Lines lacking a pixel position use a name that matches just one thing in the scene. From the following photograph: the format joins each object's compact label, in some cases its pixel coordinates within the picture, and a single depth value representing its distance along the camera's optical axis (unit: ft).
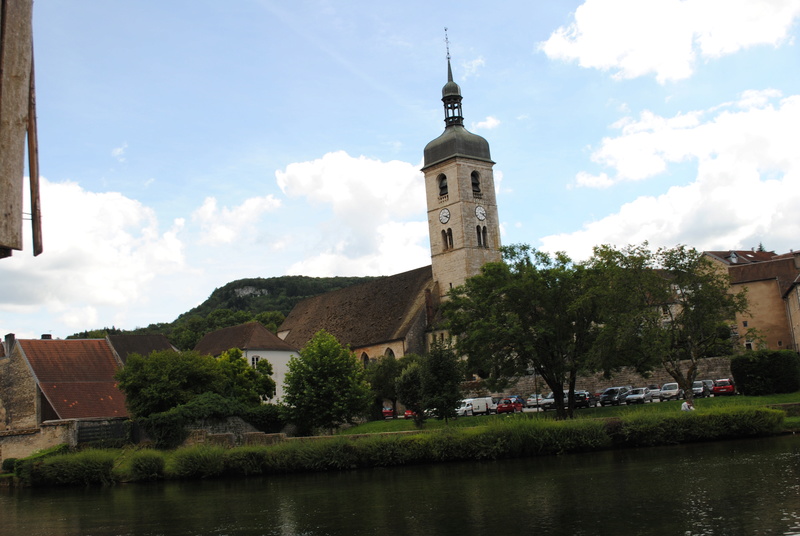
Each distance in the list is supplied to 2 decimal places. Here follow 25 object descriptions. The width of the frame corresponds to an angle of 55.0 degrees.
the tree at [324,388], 145.89
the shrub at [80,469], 120.88
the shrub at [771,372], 137.90
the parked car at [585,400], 163.43
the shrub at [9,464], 133.39
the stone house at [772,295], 221.05
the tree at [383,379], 178.19
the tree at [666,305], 128.98
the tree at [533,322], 143.64
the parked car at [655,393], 155.74
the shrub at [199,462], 117.19
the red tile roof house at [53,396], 137.69
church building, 228.43
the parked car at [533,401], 172.99
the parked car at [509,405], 168.25
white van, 172.73
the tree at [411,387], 143.43
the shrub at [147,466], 119.44
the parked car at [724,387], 146.30
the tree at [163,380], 141.90
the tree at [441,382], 136.05
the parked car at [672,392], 155.12
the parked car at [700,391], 152.56
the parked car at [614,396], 159.74
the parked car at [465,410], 172.86
